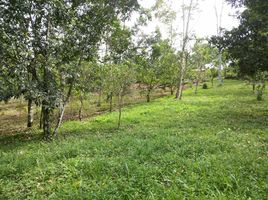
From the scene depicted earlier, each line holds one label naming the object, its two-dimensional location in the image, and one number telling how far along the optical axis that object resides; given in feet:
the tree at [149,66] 75.28
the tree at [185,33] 75.21
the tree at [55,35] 28.51
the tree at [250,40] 37.19
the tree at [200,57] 83.10
